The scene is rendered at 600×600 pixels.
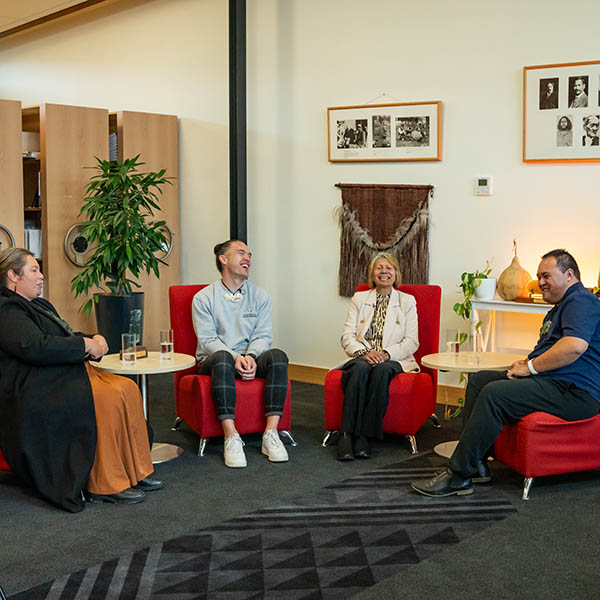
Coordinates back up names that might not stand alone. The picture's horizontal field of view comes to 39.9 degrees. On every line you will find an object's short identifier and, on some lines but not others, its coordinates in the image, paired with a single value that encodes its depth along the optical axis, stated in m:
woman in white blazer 4.54
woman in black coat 3.75
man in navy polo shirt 3.85
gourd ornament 5.18
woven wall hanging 5.95
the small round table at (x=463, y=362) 4.27
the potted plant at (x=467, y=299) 5.30
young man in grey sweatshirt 4.45
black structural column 6.51
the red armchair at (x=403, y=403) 4.59
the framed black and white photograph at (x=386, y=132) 5.84
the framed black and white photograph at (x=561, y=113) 5.15
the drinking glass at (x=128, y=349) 4.27
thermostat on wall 5.62
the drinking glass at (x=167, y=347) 4.45
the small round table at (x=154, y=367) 4.16
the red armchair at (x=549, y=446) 3.83
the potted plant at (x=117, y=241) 6.14
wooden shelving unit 6.25
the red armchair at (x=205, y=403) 4.53
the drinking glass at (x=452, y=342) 4.46
